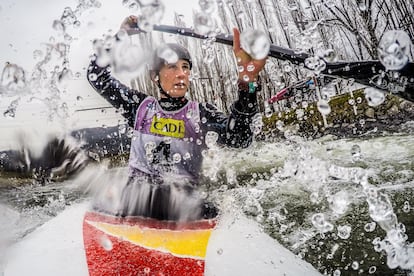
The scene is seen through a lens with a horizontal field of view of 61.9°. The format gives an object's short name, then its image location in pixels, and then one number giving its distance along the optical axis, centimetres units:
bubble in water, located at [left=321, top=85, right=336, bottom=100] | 216
